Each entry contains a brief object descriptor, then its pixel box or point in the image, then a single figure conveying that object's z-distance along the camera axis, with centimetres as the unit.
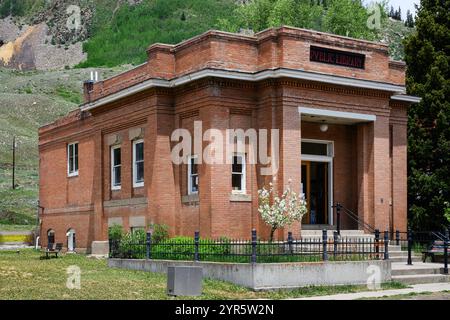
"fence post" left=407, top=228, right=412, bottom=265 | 2462
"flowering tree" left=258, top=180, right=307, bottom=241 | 2420
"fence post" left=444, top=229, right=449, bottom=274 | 2345
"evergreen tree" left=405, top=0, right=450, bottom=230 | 3300
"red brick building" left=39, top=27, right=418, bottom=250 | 2550
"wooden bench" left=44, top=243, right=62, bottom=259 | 3019
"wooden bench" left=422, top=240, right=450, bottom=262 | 2647
